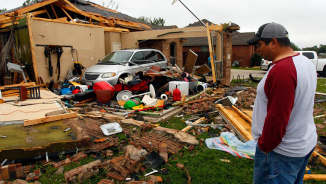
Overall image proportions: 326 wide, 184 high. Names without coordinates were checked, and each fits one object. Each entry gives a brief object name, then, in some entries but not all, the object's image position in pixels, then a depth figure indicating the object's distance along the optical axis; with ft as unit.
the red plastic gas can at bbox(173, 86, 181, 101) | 26.76
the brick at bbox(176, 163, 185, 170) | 12.02
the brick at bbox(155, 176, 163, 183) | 10.84
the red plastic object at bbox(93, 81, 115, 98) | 26.94
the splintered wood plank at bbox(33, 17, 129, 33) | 37.99
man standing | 5.50
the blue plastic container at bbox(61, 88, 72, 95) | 29.27
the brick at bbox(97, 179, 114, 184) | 10.52
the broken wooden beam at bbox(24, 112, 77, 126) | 14.76
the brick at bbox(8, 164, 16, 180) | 10.89
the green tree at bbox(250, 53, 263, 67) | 94.12
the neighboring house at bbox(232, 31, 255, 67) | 97.60
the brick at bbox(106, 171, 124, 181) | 10.85
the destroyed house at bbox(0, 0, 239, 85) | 34.04
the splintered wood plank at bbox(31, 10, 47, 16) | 42.57
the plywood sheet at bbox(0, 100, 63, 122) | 16.51
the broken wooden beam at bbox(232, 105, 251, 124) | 18.26
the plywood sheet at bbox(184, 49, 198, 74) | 35.27
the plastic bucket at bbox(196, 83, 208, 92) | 32.83
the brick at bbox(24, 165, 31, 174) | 11.51
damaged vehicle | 31.37
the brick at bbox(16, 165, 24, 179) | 11.05
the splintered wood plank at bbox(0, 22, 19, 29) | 34.88
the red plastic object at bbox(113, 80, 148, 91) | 29.35
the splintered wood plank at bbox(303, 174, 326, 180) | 10.90
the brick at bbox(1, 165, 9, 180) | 10.72
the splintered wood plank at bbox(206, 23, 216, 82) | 37.24
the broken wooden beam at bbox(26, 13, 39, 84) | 31.35
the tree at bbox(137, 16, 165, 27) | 179.28
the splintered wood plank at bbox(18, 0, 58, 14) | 38.70
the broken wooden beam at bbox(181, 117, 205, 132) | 17.60
